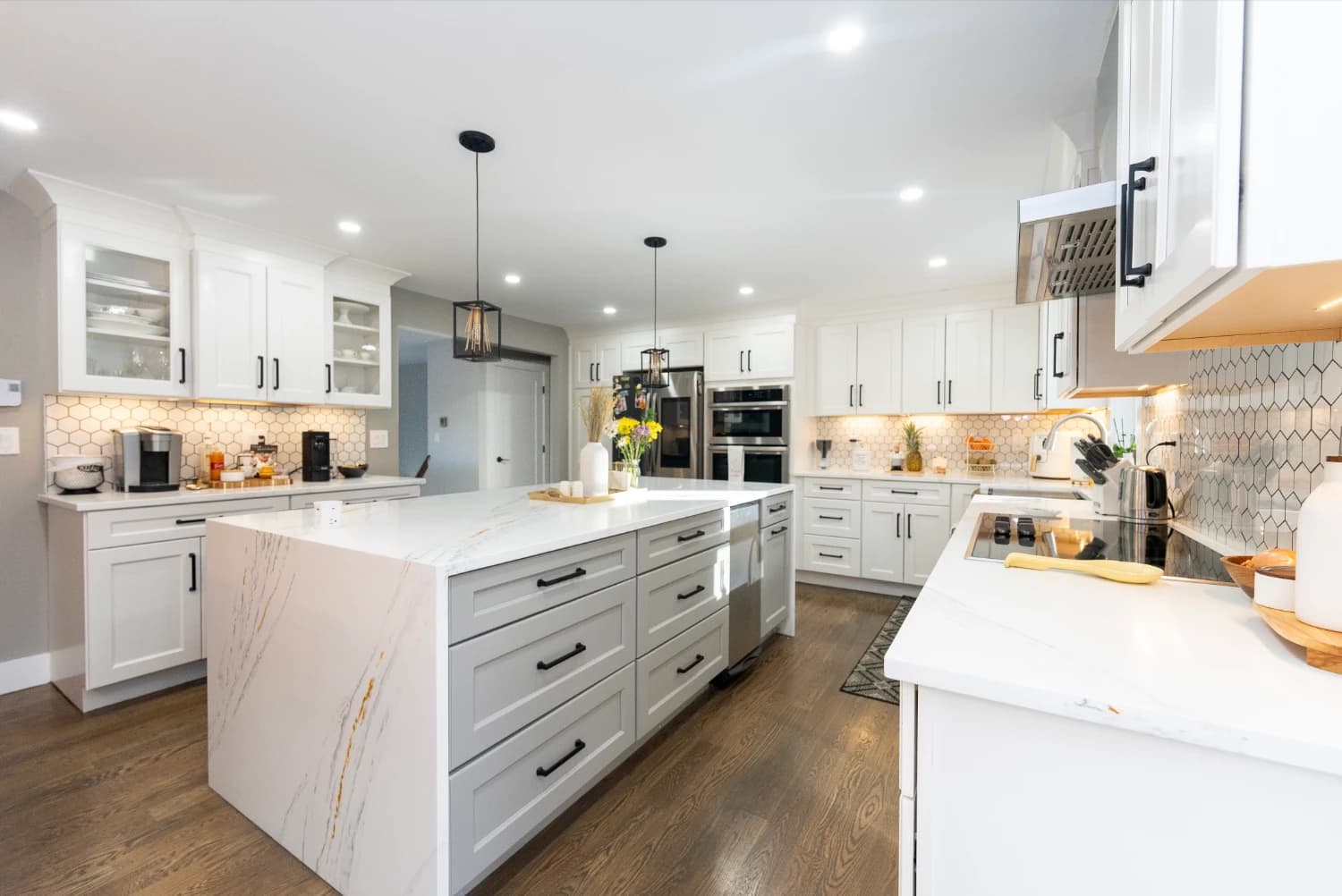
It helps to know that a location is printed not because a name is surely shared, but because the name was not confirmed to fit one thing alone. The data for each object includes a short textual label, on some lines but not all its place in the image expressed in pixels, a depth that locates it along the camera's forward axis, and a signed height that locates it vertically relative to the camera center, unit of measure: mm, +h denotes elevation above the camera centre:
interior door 5508 +153
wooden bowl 967 -219
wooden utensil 1084 -246
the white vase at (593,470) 2537 -130
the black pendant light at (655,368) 3465 +445
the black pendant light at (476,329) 2309 +464
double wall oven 4793 +122
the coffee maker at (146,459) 2828 -111
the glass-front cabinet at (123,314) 2674 +613
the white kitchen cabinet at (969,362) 4191 +612
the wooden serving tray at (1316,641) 664 -231
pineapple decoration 4578 -48
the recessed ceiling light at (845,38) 1674 +1209
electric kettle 1905 -169
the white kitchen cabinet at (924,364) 4355 +616
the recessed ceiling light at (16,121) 2074 +1166
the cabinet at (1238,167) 541 +299
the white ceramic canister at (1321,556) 702 -136
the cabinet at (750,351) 4805 +791
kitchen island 1342 -650
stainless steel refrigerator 5203 +157
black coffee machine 3598 -115
